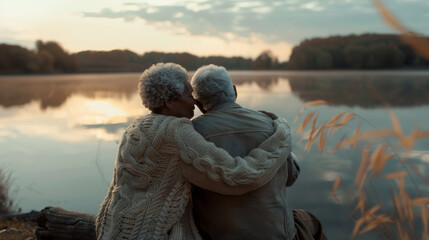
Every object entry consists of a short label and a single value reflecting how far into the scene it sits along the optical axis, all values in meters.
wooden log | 3.10
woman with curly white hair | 1.85
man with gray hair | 1.97
